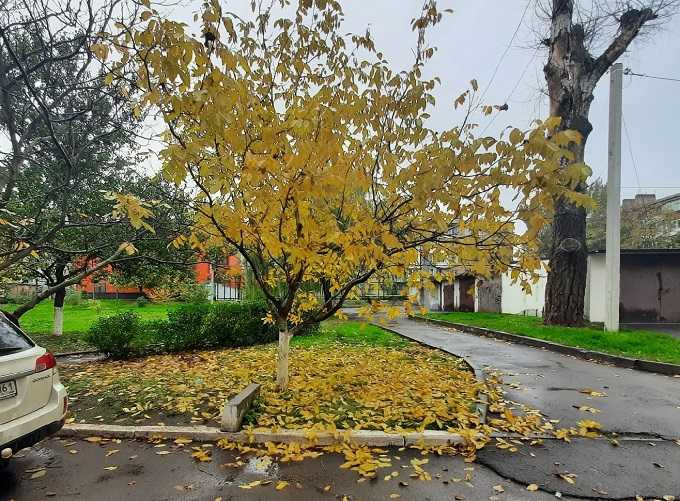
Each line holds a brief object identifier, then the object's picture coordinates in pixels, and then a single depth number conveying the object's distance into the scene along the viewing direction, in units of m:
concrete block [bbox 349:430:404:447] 4.12
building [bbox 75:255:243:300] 12.97
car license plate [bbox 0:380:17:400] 3.10
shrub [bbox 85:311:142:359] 8.92
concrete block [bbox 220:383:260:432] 4.28
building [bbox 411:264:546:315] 20.14
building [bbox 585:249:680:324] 15.68
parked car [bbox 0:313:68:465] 3.11
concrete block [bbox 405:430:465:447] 4.11
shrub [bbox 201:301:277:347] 10.23
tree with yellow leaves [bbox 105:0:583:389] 3.86
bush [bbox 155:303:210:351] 9.71
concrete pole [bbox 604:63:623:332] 11.25
